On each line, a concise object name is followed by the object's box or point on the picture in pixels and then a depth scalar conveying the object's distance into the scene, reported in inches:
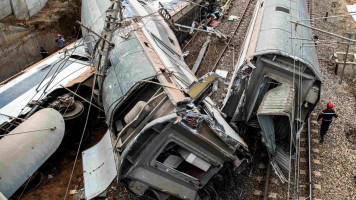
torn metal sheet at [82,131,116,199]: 253.1
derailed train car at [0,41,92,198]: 237.1
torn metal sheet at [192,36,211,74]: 496.4
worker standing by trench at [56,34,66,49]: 552.1
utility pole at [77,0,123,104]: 264.8
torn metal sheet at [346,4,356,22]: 731.3
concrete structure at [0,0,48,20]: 519.5
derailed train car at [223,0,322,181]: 295.0
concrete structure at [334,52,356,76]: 478.3
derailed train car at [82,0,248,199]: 221.1
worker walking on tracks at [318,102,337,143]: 334.0
